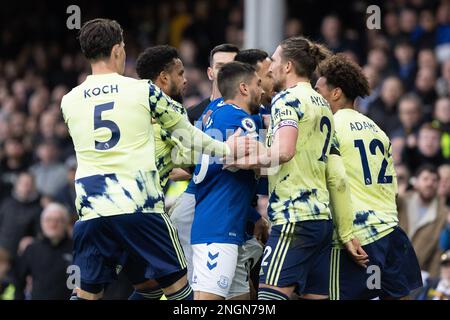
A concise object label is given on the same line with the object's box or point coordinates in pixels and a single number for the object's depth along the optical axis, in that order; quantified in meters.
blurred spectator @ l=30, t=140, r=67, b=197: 15.22
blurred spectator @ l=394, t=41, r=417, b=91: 14.04
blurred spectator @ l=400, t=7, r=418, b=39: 14.74
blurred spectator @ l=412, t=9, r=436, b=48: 14.34
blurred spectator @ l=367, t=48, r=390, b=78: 14.05
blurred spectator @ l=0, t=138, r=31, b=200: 15.74
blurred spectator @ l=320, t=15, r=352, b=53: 14.90
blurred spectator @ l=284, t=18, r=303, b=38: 15.65
